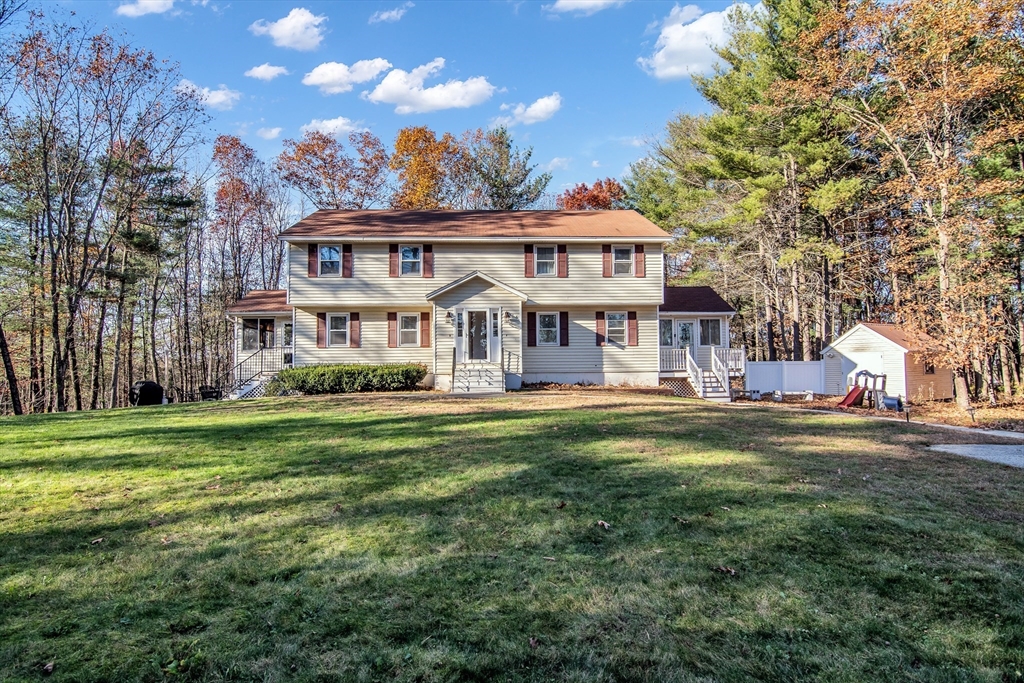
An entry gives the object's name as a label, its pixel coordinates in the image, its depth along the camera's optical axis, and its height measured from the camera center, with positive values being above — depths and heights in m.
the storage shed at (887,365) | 17.69 -0.55
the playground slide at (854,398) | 16.28 -1.52
